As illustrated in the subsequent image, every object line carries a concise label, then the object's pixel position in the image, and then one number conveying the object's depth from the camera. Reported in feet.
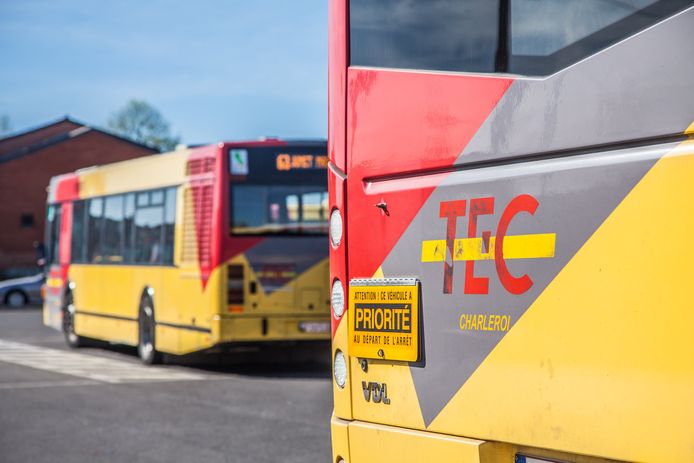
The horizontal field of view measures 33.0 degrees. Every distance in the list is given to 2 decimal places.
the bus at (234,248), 50.34
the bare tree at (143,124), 366.22
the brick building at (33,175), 195.31
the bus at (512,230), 12.52
